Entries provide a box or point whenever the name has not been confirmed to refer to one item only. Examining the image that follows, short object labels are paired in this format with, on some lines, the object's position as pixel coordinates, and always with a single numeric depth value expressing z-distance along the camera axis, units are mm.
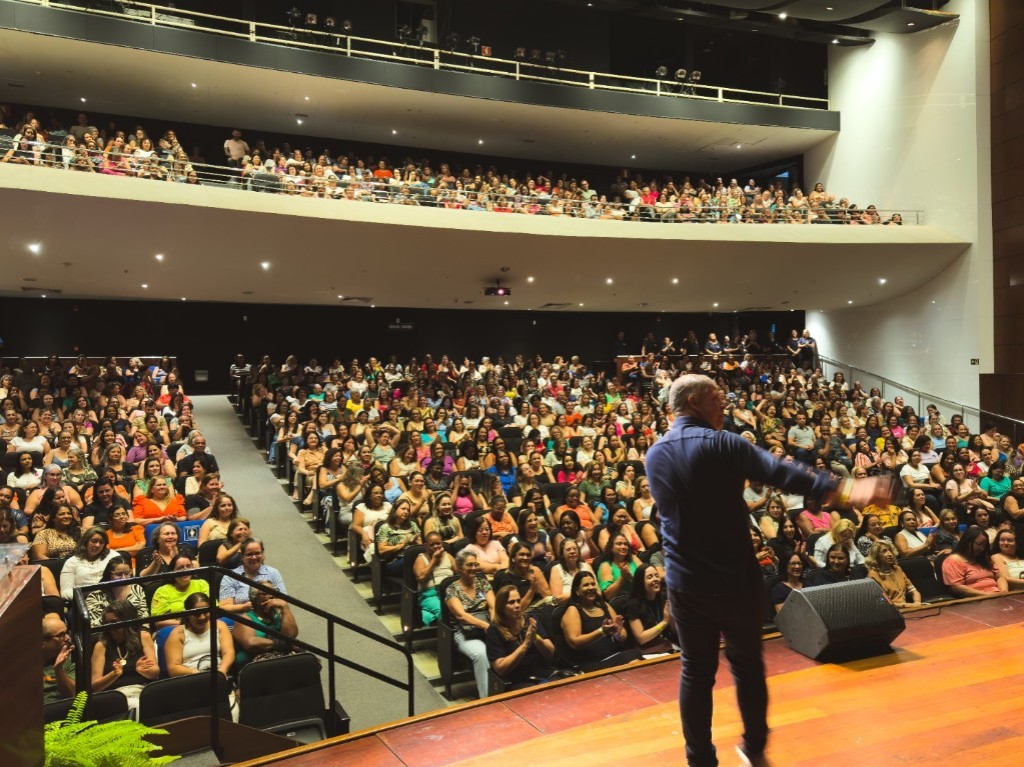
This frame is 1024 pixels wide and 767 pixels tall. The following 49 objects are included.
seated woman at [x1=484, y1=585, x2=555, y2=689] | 3990
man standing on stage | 2090
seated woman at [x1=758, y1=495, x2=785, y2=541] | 5898
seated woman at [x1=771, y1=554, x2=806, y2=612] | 4711
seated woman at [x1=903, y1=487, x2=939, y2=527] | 6289
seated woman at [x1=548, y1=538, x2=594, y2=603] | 4641
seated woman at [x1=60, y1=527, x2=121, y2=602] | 4219
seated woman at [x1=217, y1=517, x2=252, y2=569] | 4578
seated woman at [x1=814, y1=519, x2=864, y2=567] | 5148
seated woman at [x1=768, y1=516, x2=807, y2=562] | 5301
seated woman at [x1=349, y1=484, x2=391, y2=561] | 5633
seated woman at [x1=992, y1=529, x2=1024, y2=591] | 5198
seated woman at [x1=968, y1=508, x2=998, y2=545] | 5646
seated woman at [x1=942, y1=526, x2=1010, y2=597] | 5125
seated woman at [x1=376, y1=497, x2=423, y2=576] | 5227
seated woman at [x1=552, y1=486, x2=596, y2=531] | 5922
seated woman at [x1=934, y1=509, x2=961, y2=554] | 5926
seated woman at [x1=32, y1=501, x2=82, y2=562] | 4527
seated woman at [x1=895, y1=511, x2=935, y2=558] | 5691
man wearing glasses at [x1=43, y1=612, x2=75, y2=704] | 3408
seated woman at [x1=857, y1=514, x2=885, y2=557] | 5508
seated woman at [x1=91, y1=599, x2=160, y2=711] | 3564
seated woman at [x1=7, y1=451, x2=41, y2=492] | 5879
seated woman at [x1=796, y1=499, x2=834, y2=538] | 5965
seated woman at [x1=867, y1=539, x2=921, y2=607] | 4961
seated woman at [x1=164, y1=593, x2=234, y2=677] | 3758
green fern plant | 2059
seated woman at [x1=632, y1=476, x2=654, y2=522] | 6227
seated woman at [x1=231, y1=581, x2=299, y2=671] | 3969
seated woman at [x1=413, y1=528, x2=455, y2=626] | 4723
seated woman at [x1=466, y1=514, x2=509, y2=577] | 4973
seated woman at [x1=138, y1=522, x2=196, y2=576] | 4270
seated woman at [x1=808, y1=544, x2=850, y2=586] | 4793
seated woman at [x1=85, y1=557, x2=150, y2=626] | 3734
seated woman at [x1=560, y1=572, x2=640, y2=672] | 4113
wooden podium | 1651
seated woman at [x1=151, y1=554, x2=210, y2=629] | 3902
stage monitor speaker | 3188
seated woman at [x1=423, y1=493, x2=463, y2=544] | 5500
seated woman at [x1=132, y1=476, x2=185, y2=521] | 5531
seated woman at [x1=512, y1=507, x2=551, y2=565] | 5098
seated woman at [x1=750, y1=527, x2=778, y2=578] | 5029
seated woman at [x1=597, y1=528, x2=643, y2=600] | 4773
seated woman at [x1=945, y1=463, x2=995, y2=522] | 6623
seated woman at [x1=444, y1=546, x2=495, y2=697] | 4129
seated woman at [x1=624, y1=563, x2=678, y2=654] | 4264
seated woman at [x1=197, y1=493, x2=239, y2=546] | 4914
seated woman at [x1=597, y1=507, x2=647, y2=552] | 5348
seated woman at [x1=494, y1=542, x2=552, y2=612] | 4273
